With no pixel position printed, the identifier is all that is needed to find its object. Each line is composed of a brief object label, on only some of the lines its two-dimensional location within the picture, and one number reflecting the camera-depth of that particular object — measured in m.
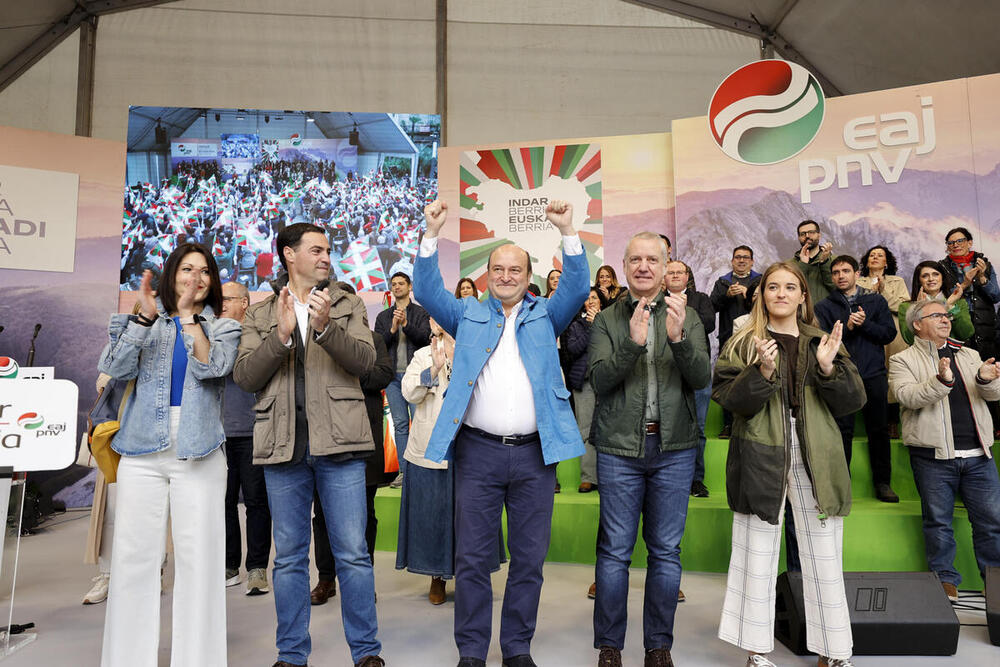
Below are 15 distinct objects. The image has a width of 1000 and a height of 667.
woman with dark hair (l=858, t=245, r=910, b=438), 5.64
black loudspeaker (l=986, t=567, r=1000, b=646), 3.15
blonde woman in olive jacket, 2.76
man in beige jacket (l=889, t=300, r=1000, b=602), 3.85
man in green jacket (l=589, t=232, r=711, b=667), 2.82
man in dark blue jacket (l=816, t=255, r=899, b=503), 4.70
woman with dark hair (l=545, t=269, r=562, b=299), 6.64
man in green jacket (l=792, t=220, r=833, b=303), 5.00
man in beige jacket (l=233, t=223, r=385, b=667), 2.62
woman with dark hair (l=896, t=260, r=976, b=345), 4.86
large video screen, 8.43
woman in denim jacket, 2.47
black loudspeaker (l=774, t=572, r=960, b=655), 2.99
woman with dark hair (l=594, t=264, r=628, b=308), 5.94
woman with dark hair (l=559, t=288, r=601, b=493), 5.26
